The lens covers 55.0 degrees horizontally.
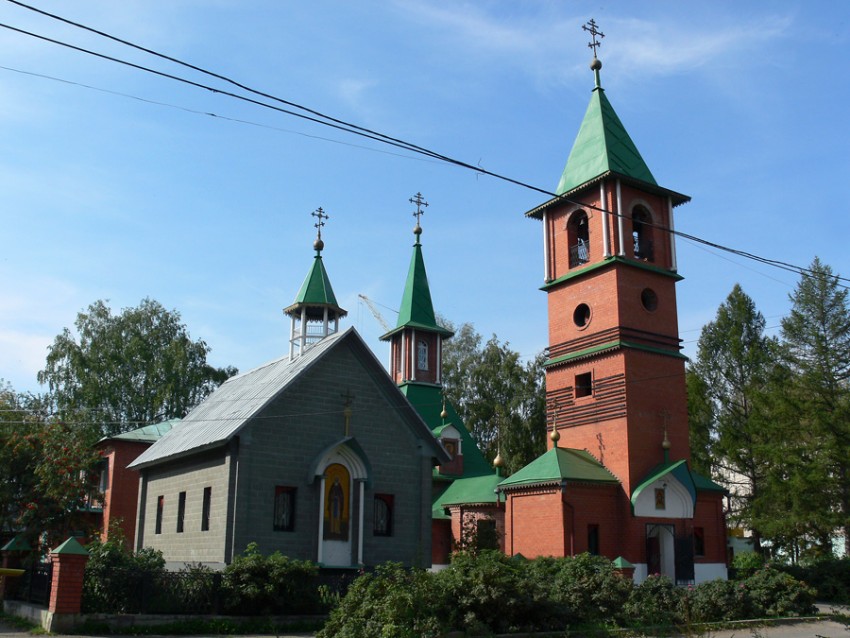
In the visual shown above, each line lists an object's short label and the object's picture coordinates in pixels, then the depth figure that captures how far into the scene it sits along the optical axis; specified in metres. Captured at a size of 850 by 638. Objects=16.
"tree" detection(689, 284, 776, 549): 38.88
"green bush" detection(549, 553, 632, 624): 15.62
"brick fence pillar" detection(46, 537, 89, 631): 14.66
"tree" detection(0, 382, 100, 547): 27.36
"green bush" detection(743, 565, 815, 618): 18.59
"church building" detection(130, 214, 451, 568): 19.55
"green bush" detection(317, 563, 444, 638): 11.60
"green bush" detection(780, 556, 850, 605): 25.70
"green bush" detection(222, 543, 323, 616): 16.47
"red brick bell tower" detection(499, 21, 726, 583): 24.83
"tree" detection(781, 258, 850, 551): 31.12
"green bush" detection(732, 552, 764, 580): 34.44
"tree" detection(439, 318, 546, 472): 47.38
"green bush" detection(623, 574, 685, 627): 16.16
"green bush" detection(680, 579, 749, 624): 17.89
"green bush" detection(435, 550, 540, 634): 13.03
